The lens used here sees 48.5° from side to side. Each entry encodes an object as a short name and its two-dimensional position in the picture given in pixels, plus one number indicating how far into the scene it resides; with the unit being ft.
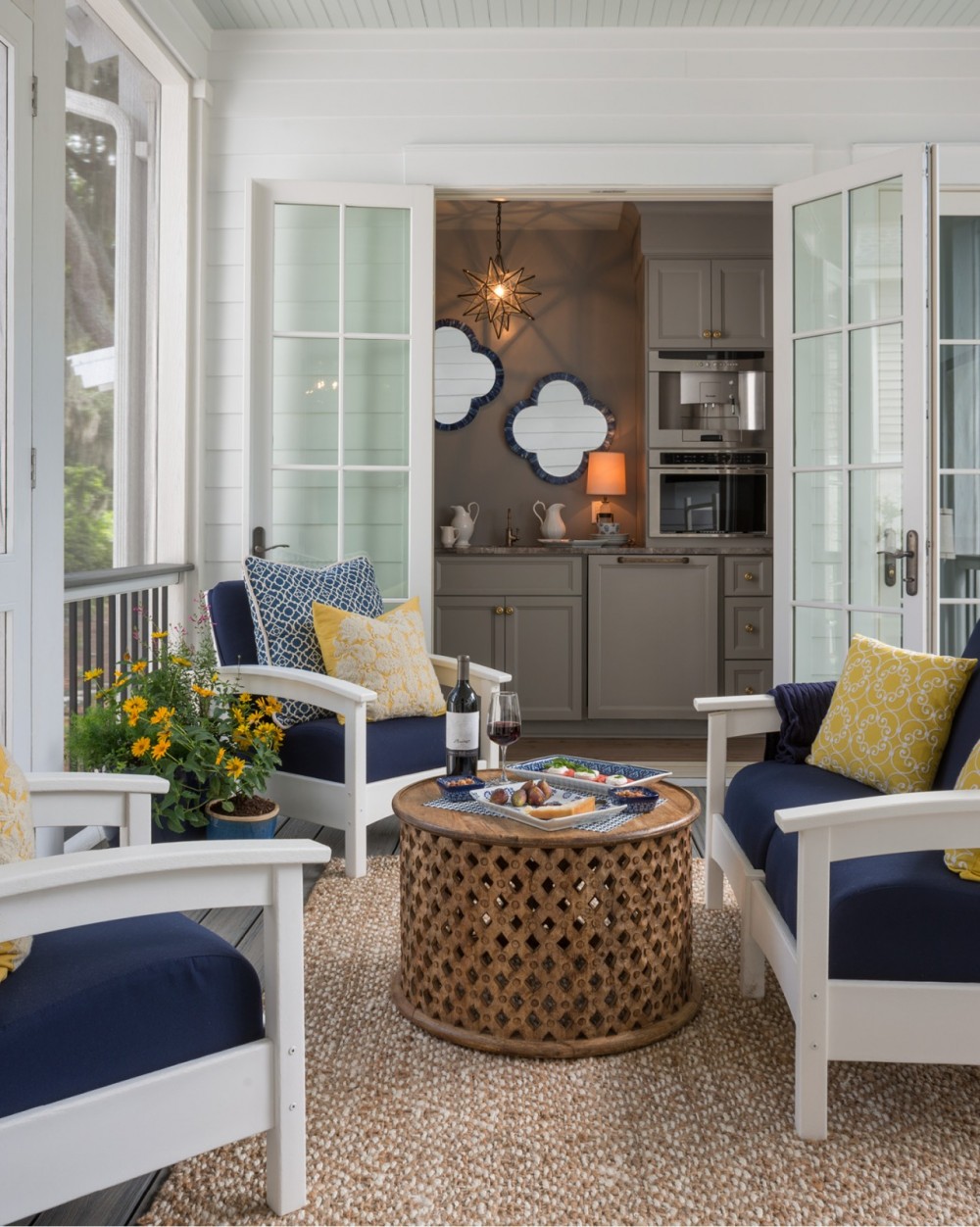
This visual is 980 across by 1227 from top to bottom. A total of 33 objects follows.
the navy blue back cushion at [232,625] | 11.87
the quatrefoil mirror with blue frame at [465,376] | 21.36
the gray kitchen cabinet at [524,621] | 18.78
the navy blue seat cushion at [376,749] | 10.87
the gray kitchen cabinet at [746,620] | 18.89
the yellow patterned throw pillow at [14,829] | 4.79
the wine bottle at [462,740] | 8.58
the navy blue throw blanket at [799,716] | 9.04
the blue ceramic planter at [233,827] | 10.30
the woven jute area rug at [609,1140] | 5.30
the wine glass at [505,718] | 8.13
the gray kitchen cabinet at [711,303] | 19.52
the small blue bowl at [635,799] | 7.44
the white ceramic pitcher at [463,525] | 20.47
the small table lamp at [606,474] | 20.84
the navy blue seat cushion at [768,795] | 7.61
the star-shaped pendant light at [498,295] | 20.54
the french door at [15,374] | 8.78
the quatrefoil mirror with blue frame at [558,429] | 21.42
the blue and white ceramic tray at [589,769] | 7.86
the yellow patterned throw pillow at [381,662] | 11.41
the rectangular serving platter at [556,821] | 6.93
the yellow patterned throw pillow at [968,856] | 5.94
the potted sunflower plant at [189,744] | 10.26
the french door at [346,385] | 13.92
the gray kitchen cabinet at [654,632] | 18.84
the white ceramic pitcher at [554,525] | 20.70
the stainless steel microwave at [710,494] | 19.98
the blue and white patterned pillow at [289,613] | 11.64
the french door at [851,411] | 12.28
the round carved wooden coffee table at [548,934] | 6.79
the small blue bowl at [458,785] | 7.89
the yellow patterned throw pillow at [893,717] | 7.81
